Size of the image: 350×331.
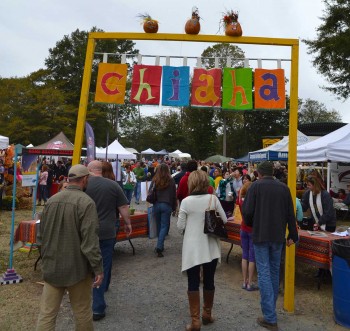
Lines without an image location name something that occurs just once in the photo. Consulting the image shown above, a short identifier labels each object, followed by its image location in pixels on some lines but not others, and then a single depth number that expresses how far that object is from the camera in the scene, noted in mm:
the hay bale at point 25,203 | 12820
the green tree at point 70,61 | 44062
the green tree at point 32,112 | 37438
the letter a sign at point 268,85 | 5008
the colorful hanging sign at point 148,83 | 5168
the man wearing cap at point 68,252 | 2910
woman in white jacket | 3752
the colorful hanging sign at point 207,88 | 5098
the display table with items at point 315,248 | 5047
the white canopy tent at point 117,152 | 17953
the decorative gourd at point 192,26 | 4902
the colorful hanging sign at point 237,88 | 5031
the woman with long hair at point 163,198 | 6762
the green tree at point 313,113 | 65500
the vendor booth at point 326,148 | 9312
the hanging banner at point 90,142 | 5445
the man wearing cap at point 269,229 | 3957
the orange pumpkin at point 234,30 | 4844
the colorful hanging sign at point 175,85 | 5145
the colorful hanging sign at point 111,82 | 5133
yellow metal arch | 4523
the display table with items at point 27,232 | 5684
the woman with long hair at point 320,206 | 5863
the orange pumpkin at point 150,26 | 4891
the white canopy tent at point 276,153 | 13211
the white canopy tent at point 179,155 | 37688
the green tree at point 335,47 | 19878
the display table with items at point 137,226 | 6727
